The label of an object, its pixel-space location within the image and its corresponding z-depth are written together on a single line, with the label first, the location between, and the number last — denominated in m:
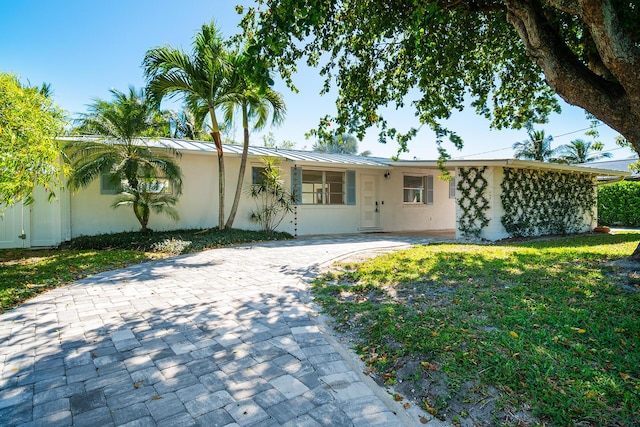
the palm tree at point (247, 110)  10.15
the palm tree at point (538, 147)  27.66
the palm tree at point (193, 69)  9.41
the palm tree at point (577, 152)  27.91
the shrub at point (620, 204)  16.55
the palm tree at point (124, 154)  8.88
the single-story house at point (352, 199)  9.76
